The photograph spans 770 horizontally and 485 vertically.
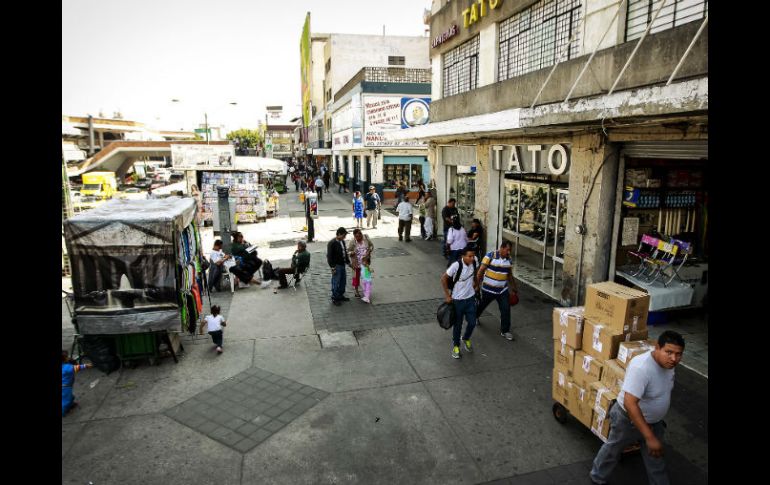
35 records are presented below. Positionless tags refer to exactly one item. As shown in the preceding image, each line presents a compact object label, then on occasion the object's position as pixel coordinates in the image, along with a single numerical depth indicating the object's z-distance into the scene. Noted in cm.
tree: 9740
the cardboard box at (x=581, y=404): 520
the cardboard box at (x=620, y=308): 502
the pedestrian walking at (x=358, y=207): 1866
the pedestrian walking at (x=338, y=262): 988
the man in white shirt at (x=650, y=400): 396
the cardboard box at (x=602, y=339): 506
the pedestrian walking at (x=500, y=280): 780
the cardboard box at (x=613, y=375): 483
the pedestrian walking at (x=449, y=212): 1302
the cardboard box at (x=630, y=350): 482
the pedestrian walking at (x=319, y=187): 2819
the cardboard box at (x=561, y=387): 557
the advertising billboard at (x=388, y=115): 2362
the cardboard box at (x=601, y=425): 493
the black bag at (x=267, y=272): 1124
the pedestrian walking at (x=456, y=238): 1137
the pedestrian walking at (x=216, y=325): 768
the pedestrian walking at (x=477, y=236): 1109
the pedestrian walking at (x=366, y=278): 998
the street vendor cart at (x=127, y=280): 691
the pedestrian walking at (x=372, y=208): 1880
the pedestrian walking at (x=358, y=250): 1019
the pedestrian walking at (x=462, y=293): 711
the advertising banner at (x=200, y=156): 1969
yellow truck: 3492
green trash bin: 715
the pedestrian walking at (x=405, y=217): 1603
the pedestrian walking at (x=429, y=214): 1631
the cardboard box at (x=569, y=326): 546
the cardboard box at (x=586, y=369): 514
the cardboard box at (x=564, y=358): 552
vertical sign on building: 4288
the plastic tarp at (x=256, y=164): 2091
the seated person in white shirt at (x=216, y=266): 1086
